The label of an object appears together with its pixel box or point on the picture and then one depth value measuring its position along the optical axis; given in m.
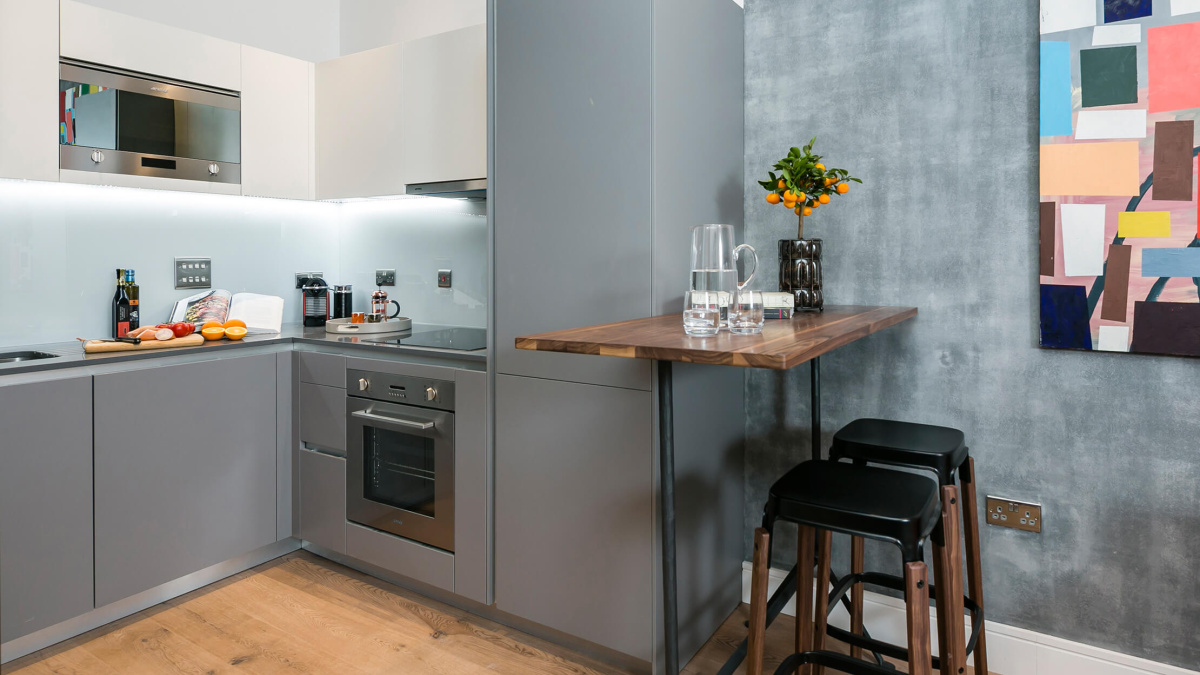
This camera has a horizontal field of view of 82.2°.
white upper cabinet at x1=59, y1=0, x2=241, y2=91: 2.38
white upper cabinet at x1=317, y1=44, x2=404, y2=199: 2.82
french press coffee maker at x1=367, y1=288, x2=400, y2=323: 2.97
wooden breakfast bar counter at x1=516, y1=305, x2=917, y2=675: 1.16
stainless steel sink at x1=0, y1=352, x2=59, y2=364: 2.30
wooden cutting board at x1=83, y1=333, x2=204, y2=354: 2.26
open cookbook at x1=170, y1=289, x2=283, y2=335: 2.87
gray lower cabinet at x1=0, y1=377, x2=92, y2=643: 2.01
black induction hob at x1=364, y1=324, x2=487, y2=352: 2.52
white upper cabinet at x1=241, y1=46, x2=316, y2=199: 2.88
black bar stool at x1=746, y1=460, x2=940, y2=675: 1.28
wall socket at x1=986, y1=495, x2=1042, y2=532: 1.98
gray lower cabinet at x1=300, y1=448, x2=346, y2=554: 2.66
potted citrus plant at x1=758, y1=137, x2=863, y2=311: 1.95
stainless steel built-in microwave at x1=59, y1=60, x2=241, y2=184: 2.40
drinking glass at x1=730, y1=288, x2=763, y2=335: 1.49
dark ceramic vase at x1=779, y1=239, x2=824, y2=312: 1.99
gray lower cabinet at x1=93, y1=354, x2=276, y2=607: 2.25
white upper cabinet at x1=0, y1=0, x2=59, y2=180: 2.23
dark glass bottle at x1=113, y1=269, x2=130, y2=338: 2.69
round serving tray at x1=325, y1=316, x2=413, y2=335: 2.81
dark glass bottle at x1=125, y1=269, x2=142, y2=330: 2.71
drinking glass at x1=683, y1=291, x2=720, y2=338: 1.43
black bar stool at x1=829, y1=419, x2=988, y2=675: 1.45
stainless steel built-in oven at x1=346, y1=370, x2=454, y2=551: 2.39
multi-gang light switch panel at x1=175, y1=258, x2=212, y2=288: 2.92
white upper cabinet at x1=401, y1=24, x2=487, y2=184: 2.54
